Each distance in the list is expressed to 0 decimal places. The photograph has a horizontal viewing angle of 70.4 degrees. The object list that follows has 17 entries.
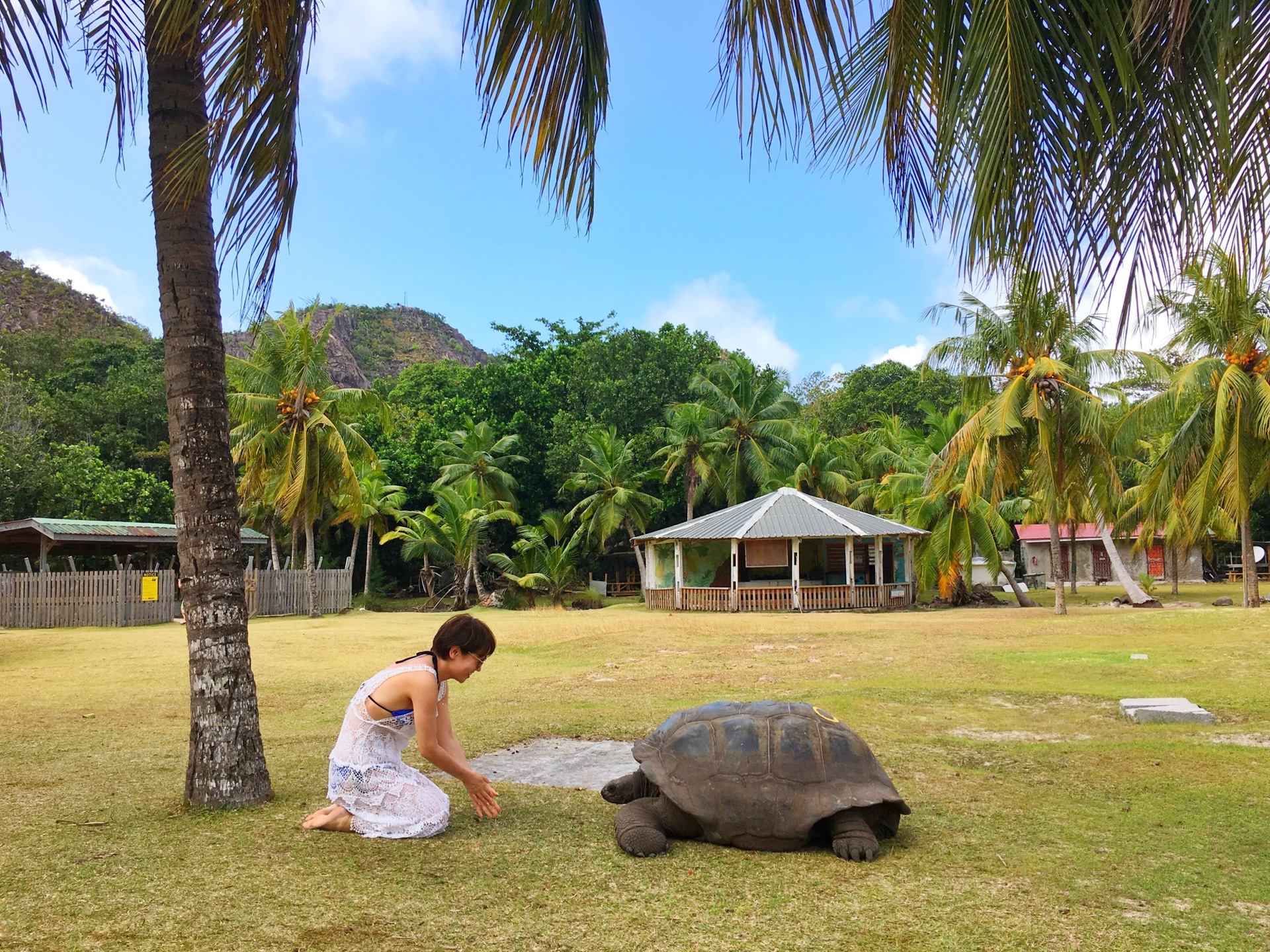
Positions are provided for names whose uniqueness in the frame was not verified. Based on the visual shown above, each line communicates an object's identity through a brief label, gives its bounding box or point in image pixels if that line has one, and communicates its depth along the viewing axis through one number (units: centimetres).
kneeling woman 411
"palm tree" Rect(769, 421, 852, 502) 3638
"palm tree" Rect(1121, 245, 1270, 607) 1961
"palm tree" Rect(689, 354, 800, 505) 3519
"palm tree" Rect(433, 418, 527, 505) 3531
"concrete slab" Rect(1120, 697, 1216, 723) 757
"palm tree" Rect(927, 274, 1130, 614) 2234
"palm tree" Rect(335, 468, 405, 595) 3173
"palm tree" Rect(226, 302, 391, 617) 2517
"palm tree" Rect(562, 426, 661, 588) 3291
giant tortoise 421
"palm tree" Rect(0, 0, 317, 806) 454
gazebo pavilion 2720
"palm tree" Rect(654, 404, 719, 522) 3391
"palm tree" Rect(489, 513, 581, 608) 3141
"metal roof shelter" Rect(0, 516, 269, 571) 2092
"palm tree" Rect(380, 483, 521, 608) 3070
